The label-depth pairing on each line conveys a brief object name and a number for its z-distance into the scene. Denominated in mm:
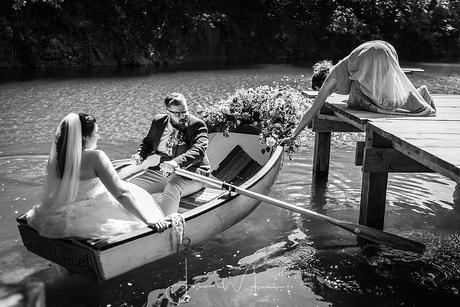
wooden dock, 4355
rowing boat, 4137
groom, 5473
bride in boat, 4055
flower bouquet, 7438
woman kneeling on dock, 5949
